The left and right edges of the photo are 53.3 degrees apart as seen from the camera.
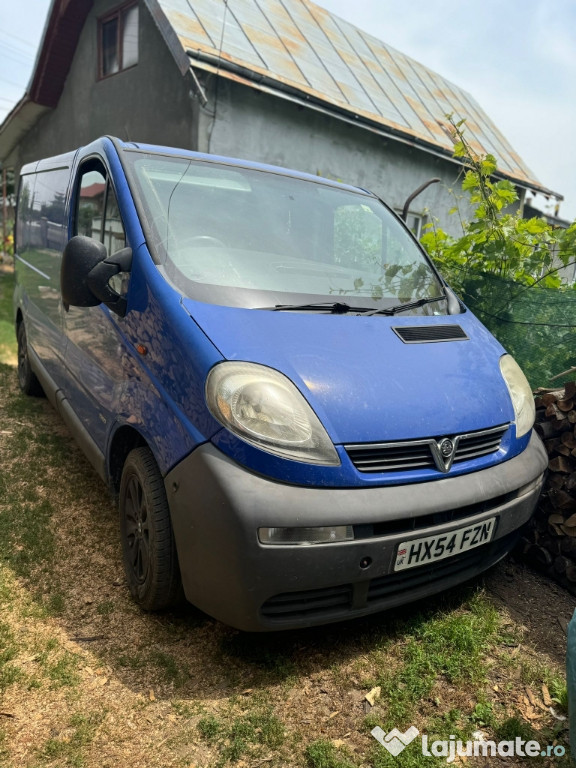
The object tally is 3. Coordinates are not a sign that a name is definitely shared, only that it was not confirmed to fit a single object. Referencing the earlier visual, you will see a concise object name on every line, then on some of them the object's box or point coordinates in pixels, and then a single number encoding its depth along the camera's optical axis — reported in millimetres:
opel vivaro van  1956
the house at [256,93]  7750
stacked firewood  2896
